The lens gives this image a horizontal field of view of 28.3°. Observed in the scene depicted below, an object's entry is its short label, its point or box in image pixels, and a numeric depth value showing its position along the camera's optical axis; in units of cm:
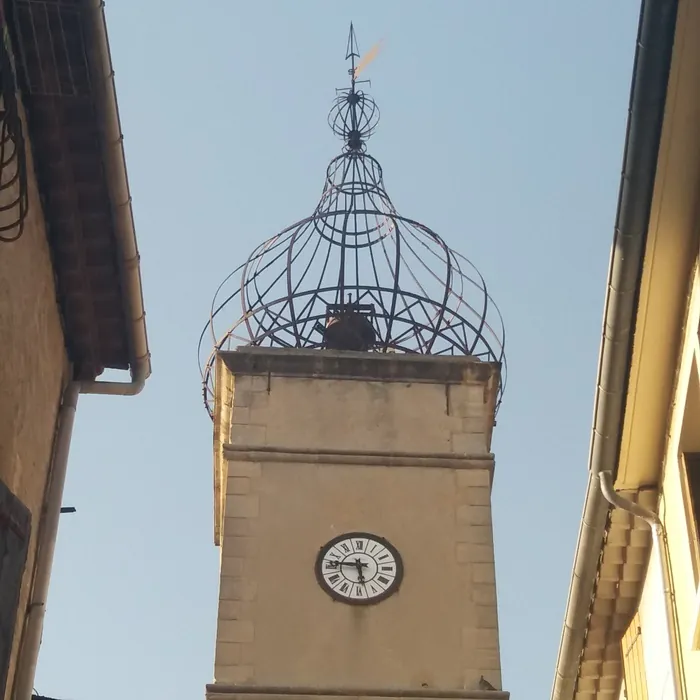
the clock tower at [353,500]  1427
